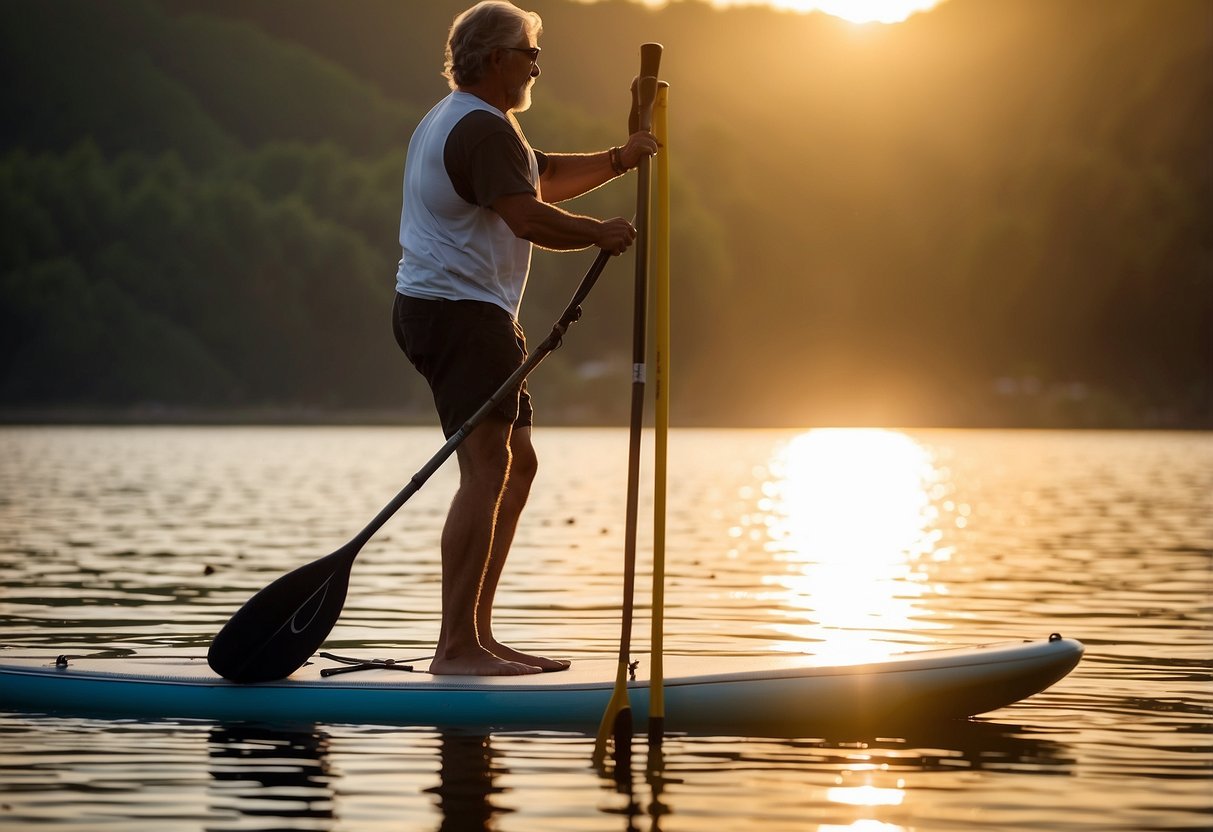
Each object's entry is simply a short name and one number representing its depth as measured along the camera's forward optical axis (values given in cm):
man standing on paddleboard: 1385
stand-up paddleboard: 1360
